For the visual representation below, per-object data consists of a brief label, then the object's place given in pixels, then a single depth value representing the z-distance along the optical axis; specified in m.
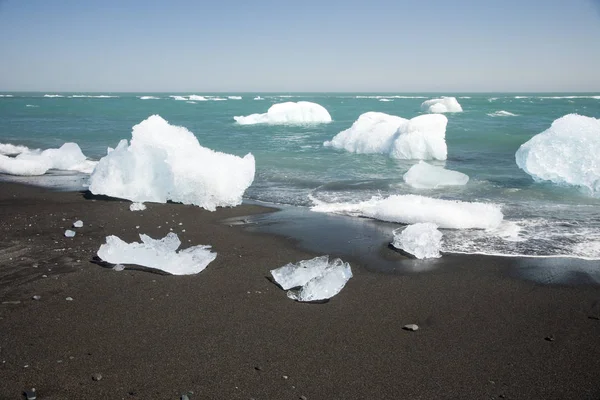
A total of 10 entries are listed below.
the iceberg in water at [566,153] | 10.34
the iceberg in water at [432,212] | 6.82
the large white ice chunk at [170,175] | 7.94
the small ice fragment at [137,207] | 7.62
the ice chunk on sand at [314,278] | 4.39
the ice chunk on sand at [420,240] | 5.62
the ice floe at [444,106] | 44.91
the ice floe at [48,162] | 10.85
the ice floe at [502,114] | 41.56
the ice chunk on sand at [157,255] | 4.96
